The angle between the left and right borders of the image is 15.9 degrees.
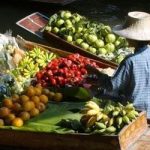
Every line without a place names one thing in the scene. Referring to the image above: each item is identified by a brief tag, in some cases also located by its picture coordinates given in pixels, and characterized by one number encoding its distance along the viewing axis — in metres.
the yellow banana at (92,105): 4.74
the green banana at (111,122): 4.56
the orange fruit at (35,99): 5.41
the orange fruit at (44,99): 5.53
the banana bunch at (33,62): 7.16
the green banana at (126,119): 4.56
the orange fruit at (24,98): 5.33
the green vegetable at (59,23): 9.09
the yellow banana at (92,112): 4.62
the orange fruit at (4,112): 5.12
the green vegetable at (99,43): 8.41
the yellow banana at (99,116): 4.57
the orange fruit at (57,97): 5.70
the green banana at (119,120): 4.55
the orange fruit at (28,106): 5.23
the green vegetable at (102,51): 8.23
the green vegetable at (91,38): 8.47
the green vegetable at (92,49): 8.27
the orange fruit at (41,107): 5.35
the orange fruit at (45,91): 5.74
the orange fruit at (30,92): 5.55
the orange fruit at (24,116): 5.11
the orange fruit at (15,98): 5.39
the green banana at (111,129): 4.48
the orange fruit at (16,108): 5.23
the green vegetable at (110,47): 8.38
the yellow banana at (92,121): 4.59
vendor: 4.88
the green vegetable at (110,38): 8.55
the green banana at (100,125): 4.50
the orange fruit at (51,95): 5.71
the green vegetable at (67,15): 9.30
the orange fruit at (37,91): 5.61
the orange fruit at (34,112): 5.23
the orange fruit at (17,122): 5.02
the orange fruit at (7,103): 5.27
